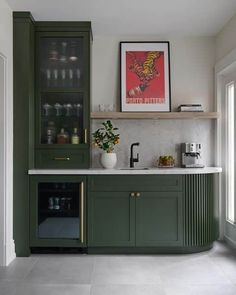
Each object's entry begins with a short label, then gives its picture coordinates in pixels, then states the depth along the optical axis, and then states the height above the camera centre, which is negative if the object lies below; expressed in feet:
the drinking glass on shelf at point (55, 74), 13.28 +2.76
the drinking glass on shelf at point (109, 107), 14.20 +1.59
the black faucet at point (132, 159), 13.85 -0.50
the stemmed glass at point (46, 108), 13.30 +1.46
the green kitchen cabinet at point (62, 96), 13.10 +1.92
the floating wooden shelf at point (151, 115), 13.57 +1.24
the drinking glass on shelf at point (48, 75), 13.23 +2.70
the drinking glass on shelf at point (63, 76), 13.29 +2.69
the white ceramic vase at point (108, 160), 13.38 -0.52
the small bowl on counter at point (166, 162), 13.93 -0.62
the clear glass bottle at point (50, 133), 13.33 +0.51
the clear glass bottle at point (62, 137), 13.32 +0.36
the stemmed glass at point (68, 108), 13.39 +1.48
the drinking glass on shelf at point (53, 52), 13.25 +3.60
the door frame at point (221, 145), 14.37 +0.07
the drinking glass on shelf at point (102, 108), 14.20 +1.57
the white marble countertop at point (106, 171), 12.34 -0.88
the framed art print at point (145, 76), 14.33 +2.93
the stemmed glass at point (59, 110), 13.41 +1.40
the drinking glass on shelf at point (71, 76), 13.29 +2.69
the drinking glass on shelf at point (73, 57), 13.29 +3.42
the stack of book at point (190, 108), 13.89 +1.55
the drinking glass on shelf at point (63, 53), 13.26 +3.57
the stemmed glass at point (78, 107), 13.34 +1.49
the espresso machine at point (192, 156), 13.83 -0.38
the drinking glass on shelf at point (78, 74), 13.29 +2.77
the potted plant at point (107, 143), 13.41 +0.13
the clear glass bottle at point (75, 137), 13.25 +0.36
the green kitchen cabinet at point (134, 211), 12.45 -2.32
